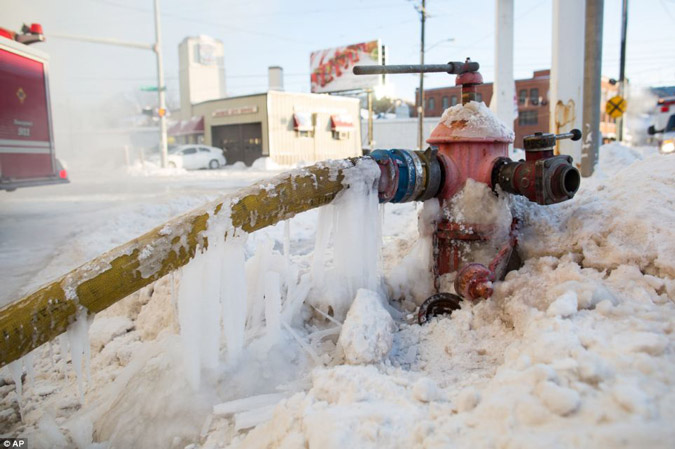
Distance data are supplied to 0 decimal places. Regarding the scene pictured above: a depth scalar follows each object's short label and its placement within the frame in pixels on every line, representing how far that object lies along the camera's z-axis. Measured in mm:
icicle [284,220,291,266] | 2591
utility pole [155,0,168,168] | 19766
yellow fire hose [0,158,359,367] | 1904
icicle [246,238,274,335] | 2578
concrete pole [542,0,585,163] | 7520
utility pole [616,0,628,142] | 16922
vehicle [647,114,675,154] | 9242
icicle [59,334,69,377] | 2020
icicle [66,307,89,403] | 1995
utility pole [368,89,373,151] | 26378
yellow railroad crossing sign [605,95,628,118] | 13938
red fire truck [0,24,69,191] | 7000
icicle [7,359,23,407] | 1941
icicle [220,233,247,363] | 2223
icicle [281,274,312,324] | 2588
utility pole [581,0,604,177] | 8180
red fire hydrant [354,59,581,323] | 2545
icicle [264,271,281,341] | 2371
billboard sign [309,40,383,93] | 28500
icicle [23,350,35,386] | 1983
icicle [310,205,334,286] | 2732
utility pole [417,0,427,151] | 21797
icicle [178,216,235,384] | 2127
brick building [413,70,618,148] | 40188
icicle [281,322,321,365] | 2289
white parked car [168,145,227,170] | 22438
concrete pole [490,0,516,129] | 11414
